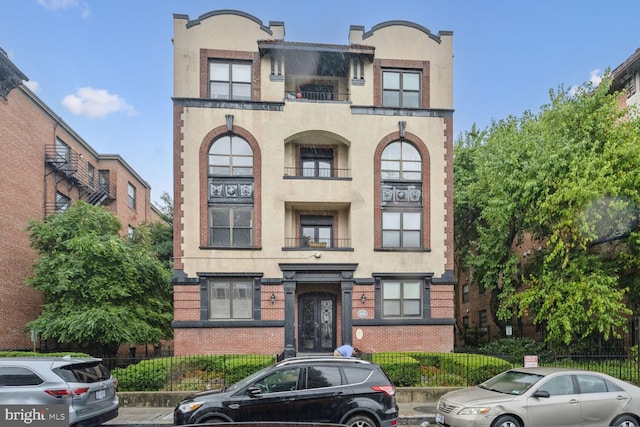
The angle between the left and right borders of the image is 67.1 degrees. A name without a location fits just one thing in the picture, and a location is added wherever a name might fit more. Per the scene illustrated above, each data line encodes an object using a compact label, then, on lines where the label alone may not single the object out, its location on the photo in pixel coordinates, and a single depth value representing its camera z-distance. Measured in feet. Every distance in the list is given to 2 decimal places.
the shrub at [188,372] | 46.35
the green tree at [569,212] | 57.88
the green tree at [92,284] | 63.93
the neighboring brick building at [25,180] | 70.90
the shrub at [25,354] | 52.45
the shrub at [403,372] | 47.62
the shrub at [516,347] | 67.31
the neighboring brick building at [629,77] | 77.20
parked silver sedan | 31.14
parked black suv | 29.30
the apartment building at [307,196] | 64.69
